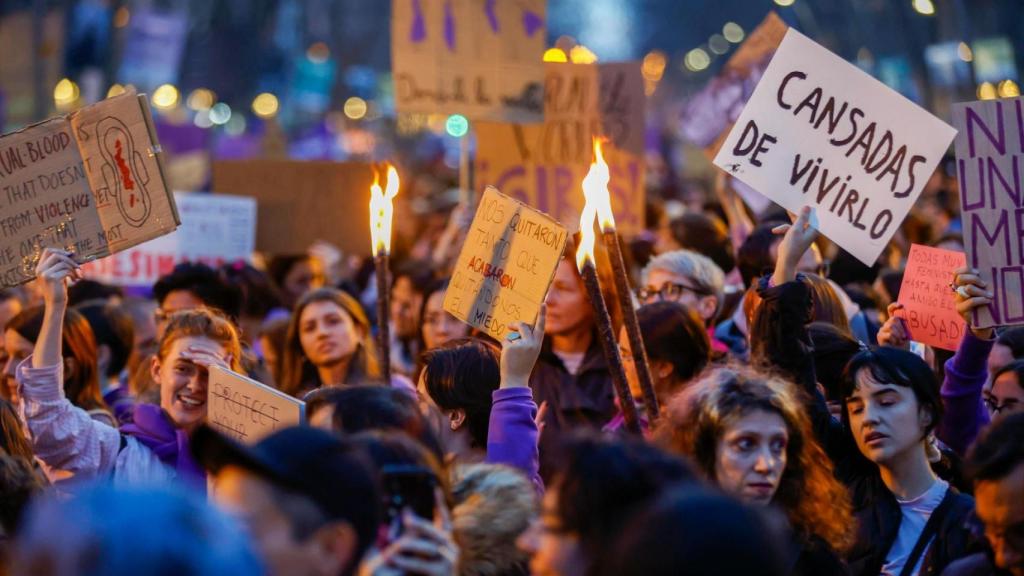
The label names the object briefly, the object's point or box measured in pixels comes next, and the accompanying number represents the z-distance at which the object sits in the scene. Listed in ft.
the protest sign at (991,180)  33.86
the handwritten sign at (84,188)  37.89
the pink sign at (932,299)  36.46
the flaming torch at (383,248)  39.01
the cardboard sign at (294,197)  69.48
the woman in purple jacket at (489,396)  29.74
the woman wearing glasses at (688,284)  46.99
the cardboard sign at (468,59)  63.12
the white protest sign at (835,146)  36.94
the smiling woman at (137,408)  32.96
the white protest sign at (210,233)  66.57
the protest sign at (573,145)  63.72
